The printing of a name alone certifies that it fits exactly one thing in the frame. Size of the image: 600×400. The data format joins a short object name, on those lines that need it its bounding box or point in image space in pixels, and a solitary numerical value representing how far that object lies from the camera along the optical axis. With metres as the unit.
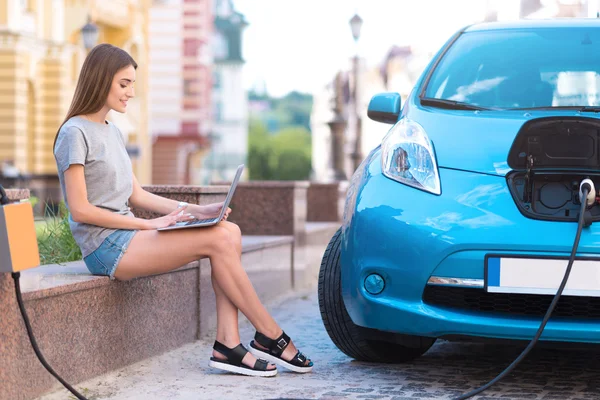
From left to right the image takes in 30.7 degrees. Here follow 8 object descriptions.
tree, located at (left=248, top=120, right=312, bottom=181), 129.00
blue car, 4.07
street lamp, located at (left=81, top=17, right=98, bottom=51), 21.52
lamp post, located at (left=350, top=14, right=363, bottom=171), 22.44
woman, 4.58
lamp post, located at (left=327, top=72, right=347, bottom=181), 22.78
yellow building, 28.00
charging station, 3.62
